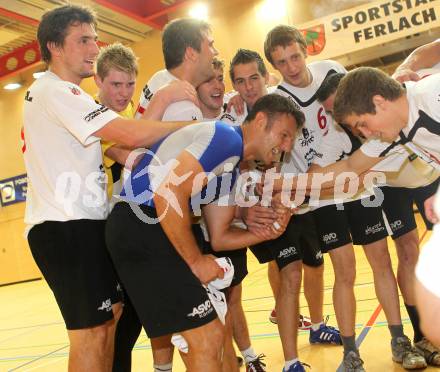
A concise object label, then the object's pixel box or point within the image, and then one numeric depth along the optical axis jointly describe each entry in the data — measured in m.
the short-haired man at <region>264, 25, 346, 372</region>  3.84
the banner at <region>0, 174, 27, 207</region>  18.47
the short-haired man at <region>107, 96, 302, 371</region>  2.57
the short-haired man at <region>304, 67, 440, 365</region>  2.89
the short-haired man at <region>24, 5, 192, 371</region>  2.84
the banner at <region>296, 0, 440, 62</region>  10.63
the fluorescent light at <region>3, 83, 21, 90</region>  17.98
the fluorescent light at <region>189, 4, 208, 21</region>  14.40
